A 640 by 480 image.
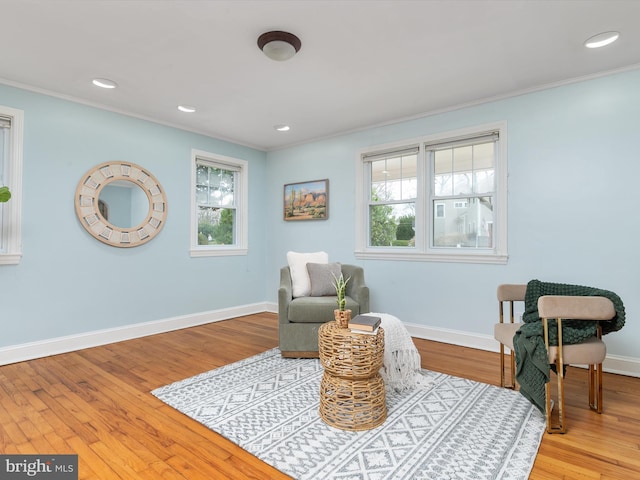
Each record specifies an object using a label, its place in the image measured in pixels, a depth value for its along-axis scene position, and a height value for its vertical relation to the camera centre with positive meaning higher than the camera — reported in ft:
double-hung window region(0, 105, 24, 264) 10.09 +1.83
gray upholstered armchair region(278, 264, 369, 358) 10.19 -2.29
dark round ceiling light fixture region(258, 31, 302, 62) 7.66 +4.46
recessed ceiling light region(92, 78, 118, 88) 9.98 +4.61
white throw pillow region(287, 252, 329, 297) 11.43 -0.93
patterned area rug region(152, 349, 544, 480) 5.41 -3.45
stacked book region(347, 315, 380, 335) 6.82 -1.63
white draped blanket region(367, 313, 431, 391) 8.27 -2.88
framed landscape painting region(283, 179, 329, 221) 15.44 +1.93
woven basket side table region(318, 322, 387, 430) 6.52 -2.68
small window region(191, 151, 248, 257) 14.96 +1.67
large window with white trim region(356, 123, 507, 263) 11.40 +1.62
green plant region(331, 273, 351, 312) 7.48 -1.19
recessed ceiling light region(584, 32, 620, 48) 7.66 +4.60
